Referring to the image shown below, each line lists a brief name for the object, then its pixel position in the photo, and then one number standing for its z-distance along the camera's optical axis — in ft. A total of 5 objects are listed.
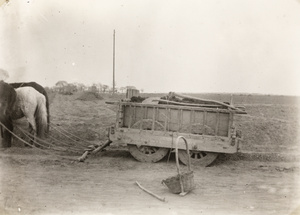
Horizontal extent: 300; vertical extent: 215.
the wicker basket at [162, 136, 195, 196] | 17.22
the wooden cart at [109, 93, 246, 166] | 22.03
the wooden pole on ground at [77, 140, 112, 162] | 22.84
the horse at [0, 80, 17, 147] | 24.56
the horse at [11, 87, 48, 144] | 25.80
